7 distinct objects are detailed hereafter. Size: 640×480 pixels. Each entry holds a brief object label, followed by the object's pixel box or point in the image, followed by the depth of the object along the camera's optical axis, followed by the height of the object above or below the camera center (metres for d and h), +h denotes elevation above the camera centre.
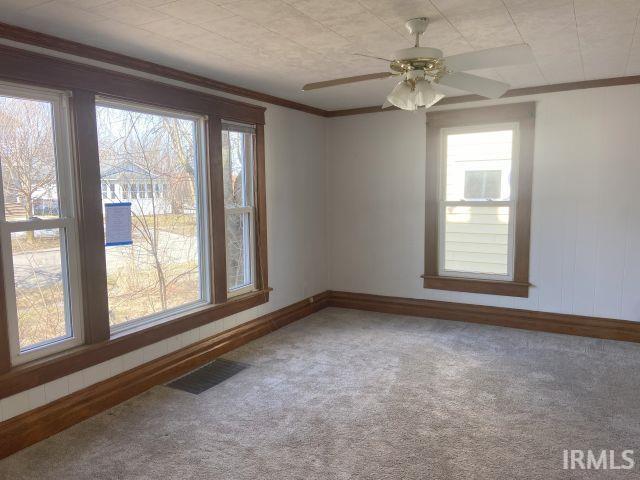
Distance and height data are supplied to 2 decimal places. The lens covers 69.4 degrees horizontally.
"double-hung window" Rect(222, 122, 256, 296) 4.21 -0.10
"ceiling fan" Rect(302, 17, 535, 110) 2.24 +0.64
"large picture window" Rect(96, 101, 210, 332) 3.24 -0.12
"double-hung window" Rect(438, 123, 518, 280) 4.68 -0.10
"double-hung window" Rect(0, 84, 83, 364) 2.63 -0.17
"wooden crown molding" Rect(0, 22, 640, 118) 2.62 +0.92
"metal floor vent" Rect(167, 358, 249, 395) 3.41 -1.41
